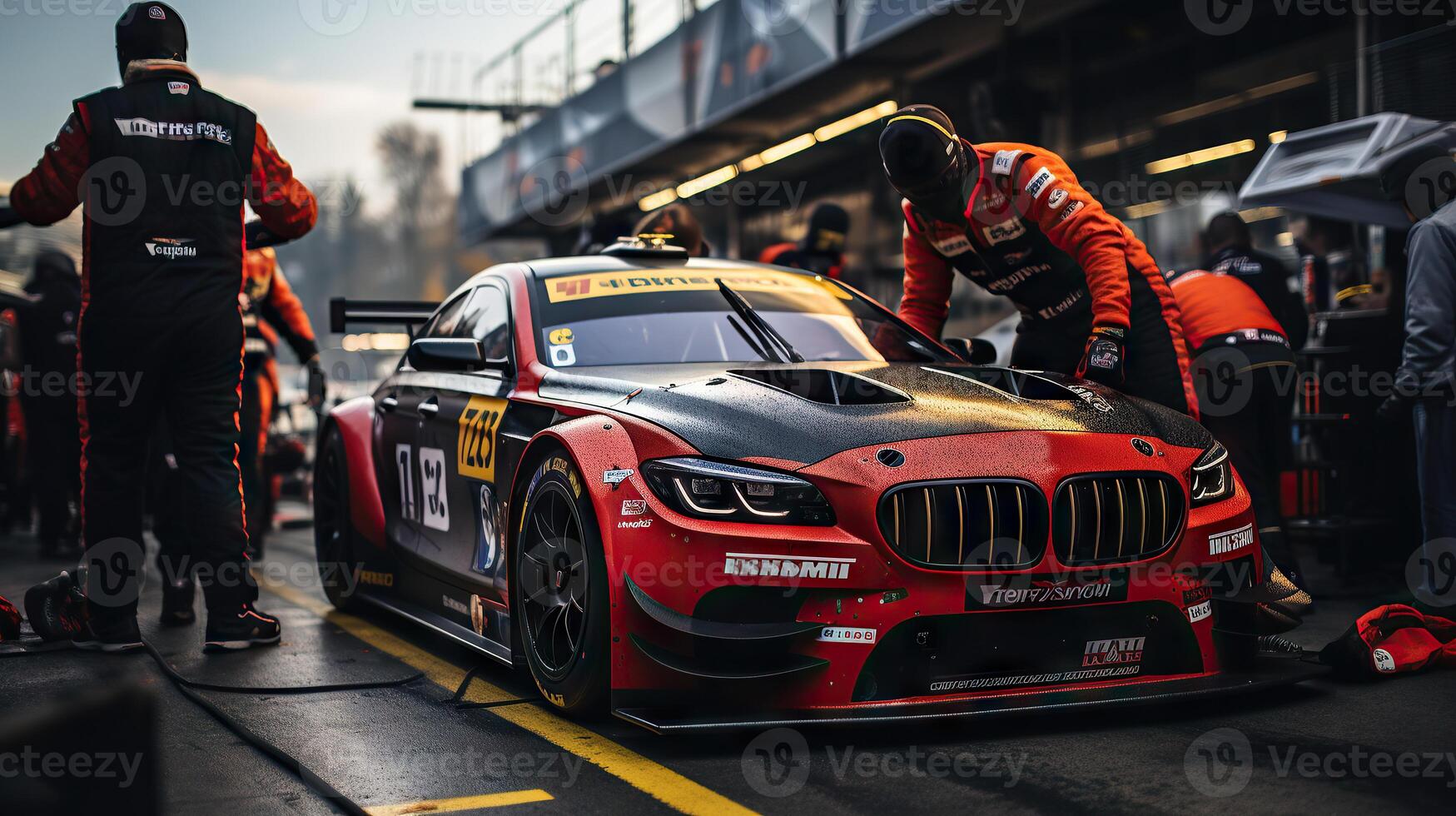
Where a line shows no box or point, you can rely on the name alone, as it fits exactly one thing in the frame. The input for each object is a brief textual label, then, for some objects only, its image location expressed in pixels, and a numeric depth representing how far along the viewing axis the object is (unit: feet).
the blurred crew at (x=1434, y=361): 17.81
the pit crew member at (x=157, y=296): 18.25
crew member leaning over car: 17.01
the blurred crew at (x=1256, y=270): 24.88
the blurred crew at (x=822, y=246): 28.43
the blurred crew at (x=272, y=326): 25.03
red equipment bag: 14.67
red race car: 12.10
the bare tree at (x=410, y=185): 298.56
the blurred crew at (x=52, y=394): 32.94
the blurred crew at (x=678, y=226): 26.81
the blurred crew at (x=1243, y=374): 20.86
